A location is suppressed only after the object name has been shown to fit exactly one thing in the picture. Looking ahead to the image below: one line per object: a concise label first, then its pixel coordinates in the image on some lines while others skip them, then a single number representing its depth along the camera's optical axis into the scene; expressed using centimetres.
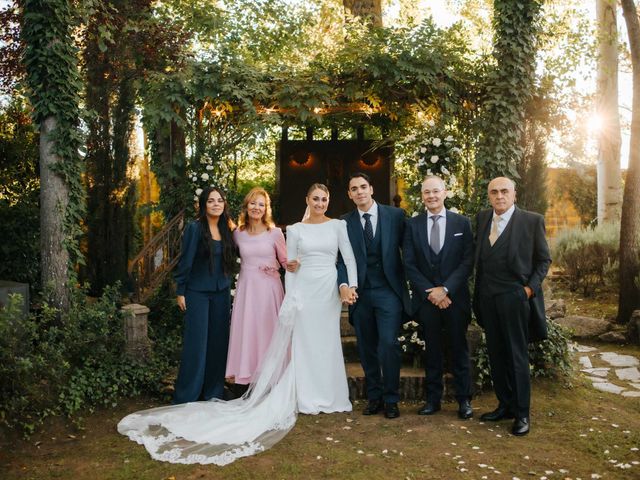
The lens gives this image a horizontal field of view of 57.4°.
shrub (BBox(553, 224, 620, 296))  1034
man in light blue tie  470
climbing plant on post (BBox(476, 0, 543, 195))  687
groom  480
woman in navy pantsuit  512
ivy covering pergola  702
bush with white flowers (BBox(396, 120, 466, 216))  698
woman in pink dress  529
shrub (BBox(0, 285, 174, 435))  446
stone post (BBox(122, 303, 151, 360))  562
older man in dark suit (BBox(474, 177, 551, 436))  441
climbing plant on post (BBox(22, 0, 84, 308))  568
